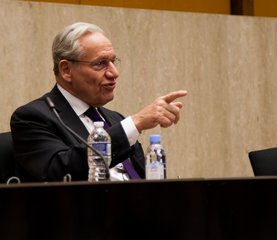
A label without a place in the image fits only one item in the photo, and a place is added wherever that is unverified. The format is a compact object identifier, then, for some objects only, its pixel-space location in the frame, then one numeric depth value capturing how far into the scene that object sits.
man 5.98
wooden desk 3.50
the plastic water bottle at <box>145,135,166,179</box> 6.29
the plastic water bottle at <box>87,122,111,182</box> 5.86
